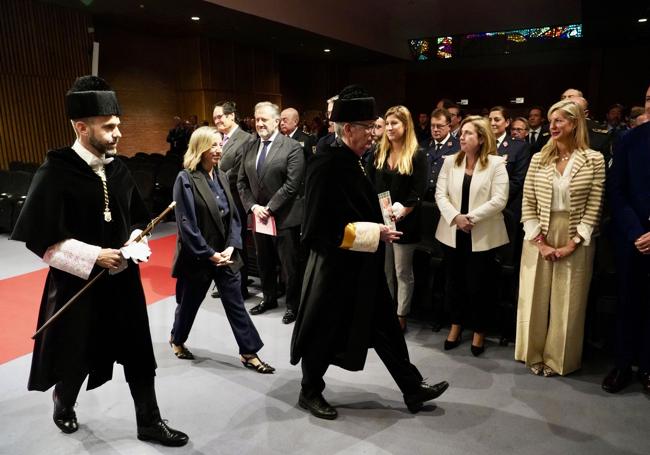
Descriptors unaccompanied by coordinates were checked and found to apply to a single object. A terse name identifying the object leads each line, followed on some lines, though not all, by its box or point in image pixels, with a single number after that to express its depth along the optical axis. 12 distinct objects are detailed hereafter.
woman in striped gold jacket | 3.03
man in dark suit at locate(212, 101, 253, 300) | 4.61
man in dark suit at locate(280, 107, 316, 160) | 5.48
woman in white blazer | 3.39
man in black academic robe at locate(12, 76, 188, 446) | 2.16
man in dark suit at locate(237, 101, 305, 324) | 4.11
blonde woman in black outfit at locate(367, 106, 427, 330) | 3.65
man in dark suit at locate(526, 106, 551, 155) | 6.54
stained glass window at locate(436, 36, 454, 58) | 16.75
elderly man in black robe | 2.50
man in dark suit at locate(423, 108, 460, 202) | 4.70
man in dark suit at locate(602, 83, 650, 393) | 2.89
